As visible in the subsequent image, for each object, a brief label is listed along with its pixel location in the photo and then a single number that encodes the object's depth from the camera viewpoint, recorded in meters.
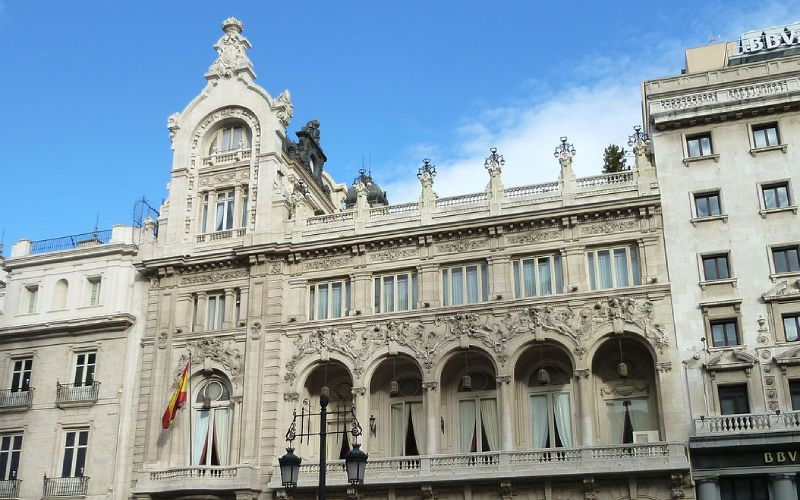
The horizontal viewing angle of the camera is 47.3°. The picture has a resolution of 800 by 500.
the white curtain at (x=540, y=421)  37.75
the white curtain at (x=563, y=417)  37.31
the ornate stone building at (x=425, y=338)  36.31
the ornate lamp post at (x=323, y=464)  23.27
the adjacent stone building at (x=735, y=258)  33.47
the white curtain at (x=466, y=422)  38.74
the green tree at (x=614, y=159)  50.38
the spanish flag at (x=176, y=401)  40.23
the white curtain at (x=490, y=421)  38.28
